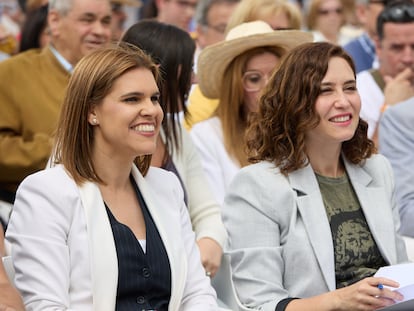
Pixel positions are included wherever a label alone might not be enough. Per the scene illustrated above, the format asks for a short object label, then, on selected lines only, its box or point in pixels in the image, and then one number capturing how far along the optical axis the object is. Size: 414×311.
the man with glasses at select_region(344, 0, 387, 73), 14.77
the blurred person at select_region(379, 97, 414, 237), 8.98
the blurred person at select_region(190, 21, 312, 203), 9.40
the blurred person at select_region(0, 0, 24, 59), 14.86
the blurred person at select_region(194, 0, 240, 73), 14.57
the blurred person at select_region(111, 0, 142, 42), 14.68
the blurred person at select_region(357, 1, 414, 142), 11.41
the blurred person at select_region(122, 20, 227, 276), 8.55
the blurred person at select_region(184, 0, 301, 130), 10.88
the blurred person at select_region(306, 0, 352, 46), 17.50
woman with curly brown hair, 6.74
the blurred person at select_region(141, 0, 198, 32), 15.51
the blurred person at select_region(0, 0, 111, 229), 9.34
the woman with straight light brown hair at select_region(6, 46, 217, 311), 5.81
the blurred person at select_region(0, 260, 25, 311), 5.51
